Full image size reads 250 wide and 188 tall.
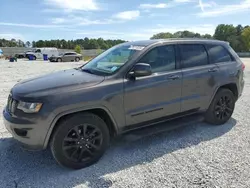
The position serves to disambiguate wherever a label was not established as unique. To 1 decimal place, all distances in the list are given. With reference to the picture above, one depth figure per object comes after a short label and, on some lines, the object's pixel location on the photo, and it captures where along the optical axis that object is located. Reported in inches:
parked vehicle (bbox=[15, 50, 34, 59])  1901.1
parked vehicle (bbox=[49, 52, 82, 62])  1396.4
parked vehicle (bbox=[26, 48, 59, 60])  1810.3
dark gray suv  113.4
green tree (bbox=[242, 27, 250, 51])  3317.4
